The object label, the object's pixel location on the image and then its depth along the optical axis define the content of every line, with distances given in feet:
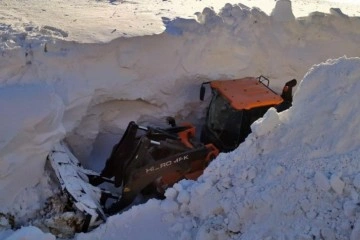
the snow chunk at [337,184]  16.93
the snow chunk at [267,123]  19.63
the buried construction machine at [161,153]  22.13
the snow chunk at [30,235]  18.98
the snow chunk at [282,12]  32.48
